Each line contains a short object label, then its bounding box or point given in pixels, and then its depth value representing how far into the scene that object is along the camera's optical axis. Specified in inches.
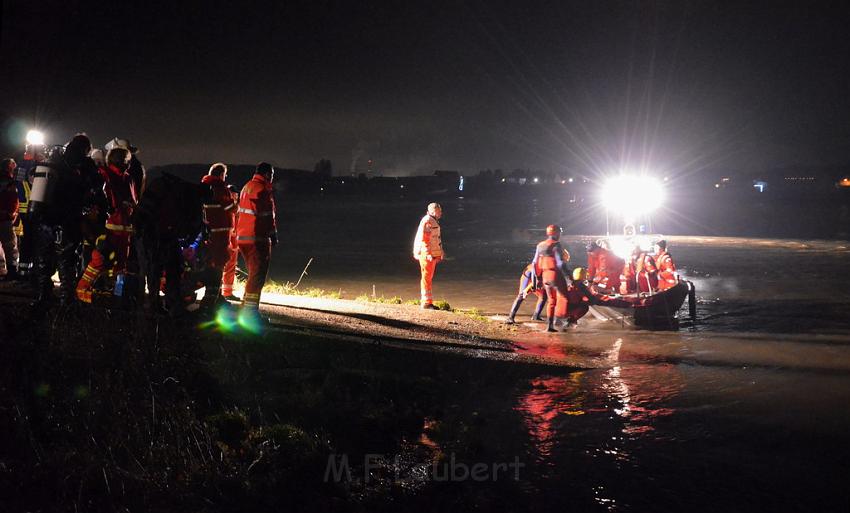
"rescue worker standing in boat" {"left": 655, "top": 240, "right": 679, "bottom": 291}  580.1
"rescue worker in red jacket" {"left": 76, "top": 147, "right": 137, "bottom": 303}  341.4
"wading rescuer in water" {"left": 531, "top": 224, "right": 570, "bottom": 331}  505.4
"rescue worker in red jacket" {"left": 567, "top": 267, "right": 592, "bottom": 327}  511.5
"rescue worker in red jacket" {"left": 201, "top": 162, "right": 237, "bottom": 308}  371.2
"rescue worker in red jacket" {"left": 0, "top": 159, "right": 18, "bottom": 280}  458.9
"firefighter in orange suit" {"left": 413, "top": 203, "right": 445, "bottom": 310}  563.8
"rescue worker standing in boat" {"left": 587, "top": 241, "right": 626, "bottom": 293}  592.8
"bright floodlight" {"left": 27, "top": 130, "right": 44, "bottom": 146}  571.2
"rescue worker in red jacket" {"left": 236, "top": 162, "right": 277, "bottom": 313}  348.2
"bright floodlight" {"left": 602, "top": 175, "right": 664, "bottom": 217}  1047.6
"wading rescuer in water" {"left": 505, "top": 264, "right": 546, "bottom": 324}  523.8
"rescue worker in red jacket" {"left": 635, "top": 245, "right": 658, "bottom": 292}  578.9
